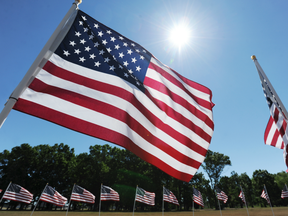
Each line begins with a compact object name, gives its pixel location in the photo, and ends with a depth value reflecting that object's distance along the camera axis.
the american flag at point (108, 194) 19.16
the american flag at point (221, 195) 23.77
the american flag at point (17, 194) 16.94
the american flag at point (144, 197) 19.01
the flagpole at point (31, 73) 2.47
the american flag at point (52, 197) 16.89
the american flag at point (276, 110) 4.76
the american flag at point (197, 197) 21.37
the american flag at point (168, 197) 20.50
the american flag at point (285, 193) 24.59
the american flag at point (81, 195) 18.62
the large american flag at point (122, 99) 3.17
